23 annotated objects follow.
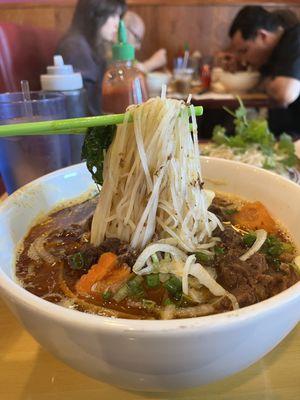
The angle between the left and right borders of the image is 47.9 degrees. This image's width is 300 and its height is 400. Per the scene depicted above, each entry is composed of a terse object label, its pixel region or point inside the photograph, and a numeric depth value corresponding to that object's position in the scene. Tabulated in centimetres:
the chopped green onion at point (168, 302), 23
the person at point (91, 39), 82
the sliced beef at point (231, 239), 28
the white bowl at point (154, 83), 108
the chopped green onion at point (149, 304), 23
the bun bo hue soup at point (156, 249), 24
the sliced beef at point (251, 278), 23
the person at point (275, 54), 103
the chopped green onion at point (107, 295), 24
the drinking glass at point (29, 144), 43
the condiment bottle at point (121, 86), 60
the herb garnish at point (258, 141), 57
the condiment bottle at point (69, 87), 50
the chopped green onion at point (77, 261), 27
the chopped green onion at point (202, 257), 26
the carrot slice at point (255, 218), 32
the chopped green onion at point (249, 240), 29
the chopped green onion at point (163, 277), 25
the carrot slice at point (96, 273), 25
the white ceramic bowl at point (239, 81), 113
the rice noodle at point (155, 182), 27
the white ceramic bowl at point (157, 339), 16
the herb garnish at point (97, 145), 27
